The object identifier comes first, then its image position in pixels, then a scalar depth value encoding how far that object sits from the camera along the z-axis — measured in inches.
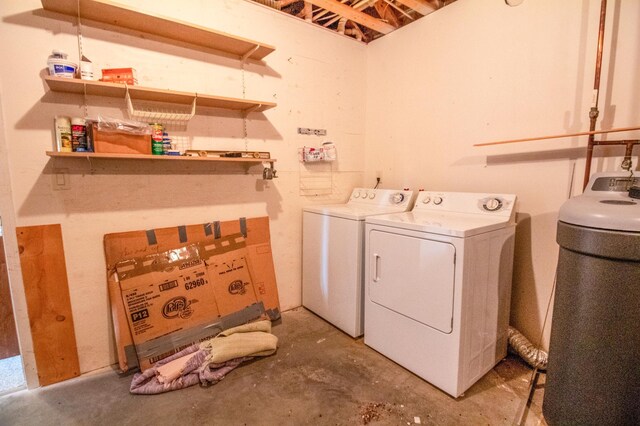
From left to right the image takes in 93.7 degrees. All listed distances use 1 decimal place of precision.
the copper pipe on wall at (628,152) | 59.6
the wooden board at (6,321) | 76.4
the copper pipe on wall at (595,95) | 62.7
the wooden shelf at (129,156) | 62.2
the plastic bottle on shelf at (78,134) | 65.1
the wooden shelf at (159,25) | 64.5
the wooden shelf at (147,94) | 63.1
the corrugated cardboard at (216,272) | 73.7
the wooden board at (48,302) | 66.4
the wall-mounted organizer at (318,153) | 104.8
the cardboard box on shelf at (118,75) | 67.6
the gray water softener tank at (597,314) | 42.8
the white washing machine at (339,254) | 86.3
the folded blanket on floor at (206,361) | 68.0
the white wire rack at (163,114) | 76.0
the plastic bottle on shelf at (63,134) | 64.5
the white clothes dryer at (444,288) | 62.8
